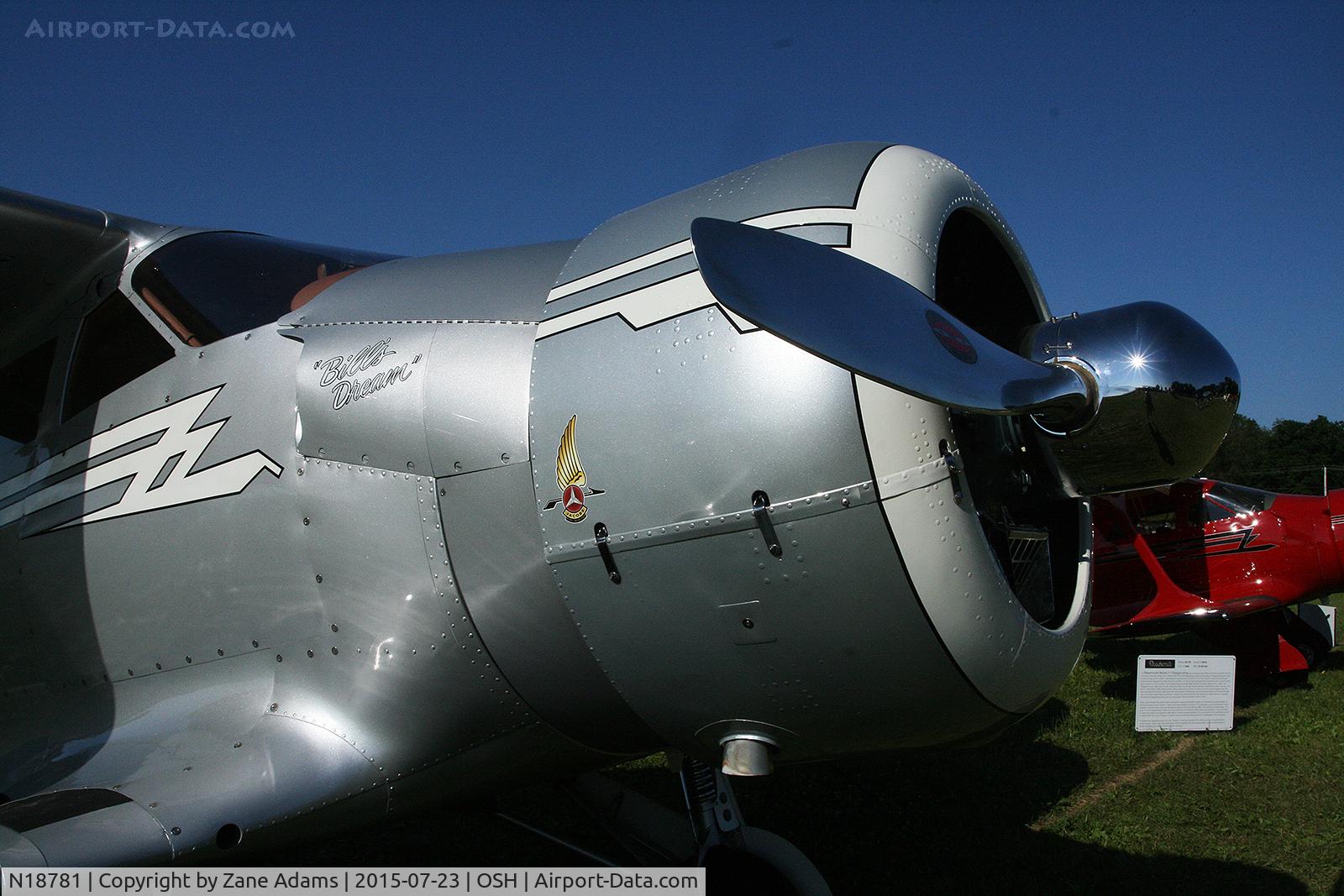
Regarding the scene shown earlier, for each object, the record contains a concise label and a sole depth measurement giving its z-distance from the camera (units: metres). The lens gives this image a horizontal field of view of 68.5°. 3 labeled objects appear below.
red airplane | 10.57
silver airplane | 2.41
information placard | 8.05
